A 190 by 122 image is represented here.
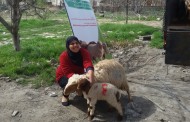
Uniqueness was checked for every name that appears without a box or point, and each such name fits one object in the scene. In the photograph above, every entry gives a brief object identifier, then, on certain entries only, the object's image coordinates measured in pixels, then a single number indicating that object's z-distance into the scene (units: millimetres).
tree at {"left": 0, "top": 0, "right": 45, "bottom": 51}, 7543
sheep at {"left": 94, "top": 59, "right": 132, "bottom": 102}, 4633
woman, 4742
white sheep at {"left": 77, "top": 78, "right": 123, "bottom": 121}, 4301
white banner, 5733
